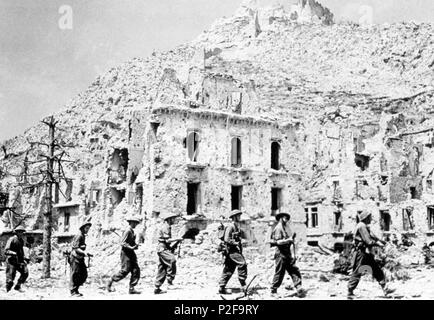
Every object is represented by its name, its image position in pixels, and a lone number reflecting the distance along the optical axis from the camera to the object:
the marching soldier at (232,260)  13.21
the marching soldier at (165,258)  14.23
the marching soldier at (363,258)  11.95
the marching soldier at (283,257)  12.54
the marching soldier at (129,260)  13.75
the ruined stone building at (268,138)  29.45
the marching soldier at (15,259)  14.36
